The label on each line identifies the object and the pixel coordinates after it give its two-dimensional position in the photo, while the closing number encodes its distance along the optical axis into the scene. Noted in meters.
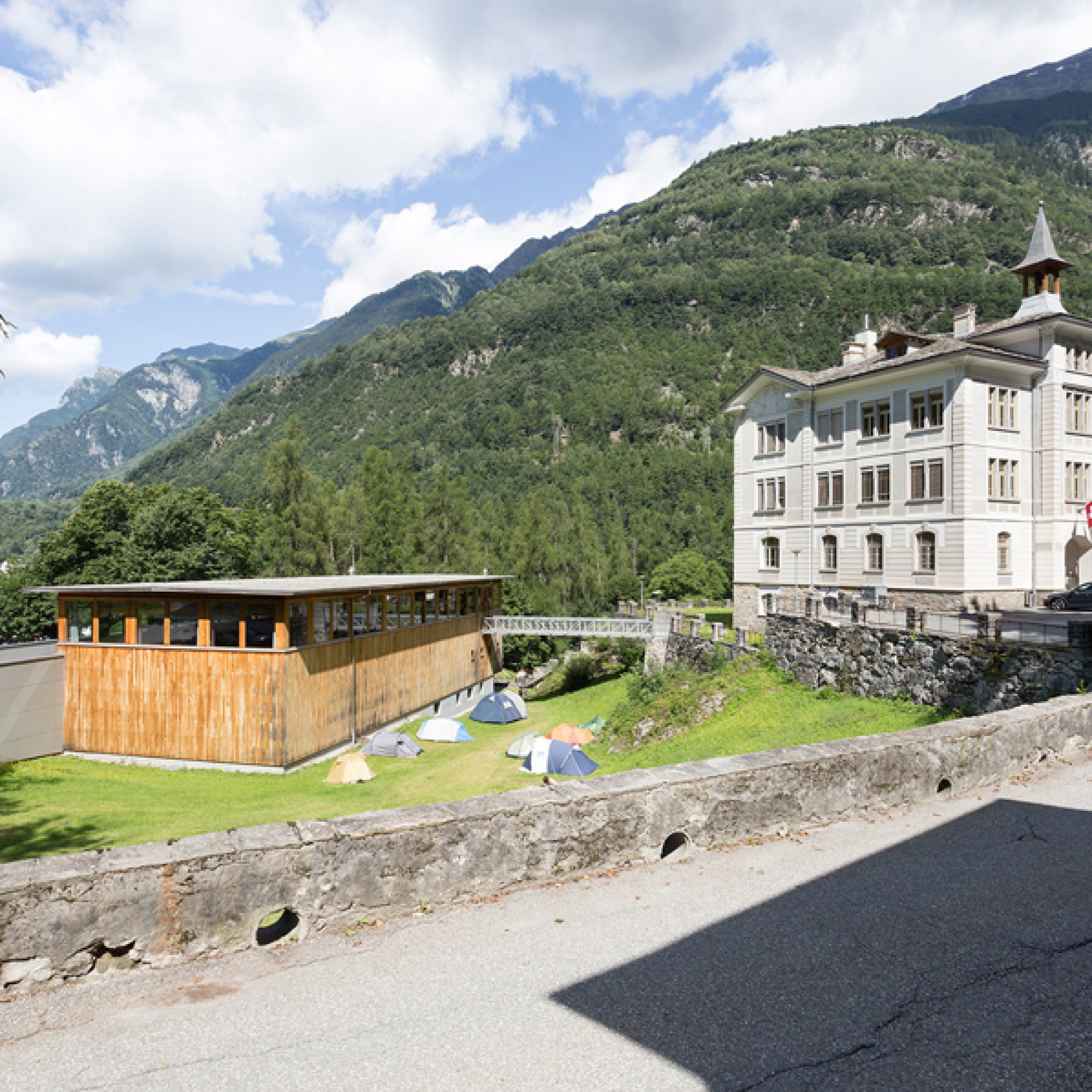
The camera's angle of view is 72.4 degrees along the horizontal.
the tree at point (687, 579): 62.69
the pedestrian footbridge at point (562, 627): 37.75
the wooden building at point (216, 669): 21.53
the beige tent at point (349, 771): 20.72
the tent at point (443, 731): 27.56
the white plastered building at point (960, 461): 27.78
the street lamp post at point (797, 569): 34.25
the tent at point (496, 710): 32.25
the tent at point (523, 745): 24.91
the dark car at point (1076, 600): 25.67
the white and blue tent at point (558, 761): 22.19
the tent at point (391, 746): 24.89
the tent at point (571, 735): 25.72
